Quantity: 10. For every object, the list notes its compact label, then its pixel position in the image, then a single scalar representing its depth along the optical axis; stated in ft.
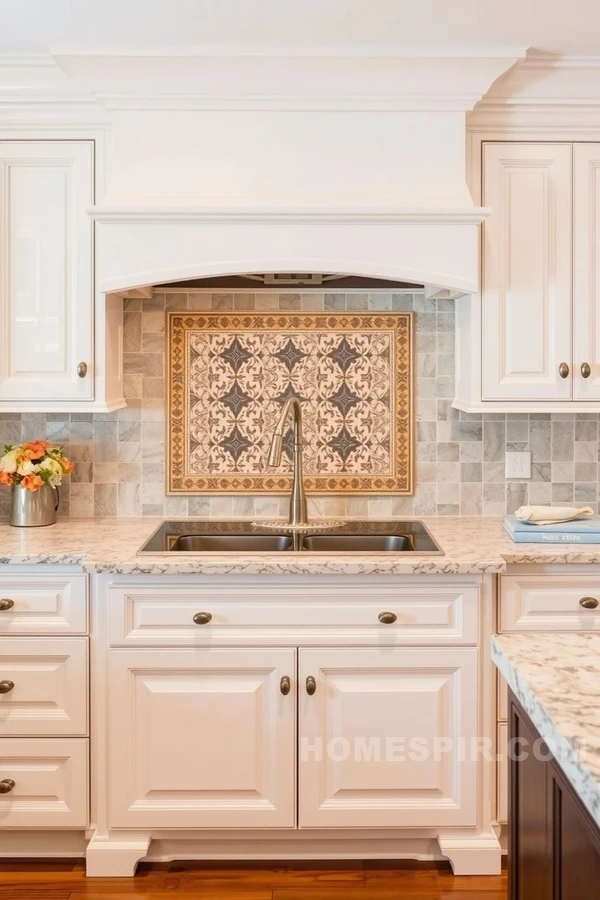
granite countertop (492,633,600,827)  3.43
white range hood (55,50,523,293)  8.57
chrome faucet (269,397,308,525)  9.56
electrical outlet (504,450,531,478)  10.28
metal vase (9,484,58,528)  9.53
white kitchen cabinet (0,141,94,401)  9.04
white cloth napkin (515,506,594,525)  8.90
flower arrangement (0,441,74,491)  9.34
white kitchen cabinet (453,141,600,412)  9.13
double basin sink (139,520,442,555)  9.34
